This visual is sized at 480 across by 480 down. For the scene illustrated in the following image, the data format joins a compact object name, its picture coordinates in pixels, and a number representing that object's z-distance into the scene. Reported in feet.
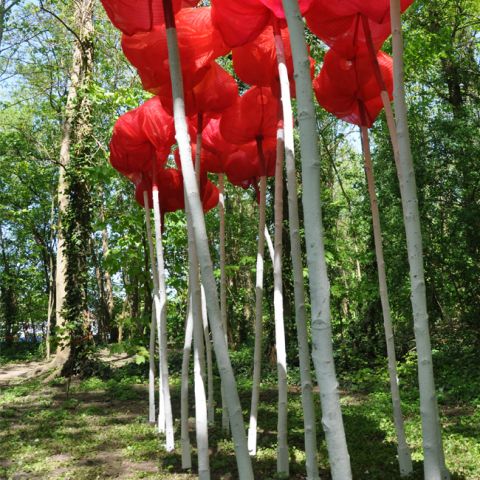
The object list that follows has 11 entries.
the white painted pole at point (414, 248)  7.16
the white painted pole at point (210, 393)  16.89
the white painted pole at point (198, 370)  8.21
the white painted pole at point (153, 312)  16.93
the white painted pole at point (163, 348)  14.21
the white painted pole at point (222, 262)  15.75
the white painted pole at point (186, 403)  12.28
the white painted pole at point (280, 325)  10.52
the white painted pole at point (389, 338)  10.38
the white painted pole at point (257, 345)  12.69
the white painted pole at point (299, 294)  8.48
